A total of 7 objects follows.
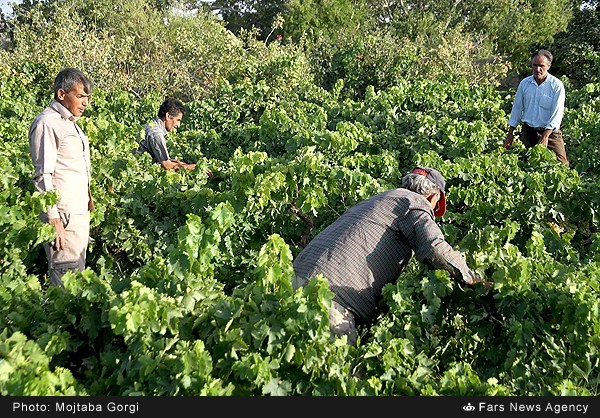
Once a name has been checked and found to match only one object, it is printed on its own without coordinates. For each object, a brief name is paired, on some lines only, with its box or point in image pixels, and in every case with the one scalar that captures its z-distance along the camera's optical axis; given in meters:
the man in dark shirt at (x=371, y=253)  3.35
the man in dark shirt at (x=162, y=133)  6.43
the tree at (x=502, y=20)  24.83
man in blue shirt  6.80
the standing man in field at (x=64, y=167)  3.95
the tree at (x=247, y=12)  34.47
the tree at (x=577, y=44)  19.45
